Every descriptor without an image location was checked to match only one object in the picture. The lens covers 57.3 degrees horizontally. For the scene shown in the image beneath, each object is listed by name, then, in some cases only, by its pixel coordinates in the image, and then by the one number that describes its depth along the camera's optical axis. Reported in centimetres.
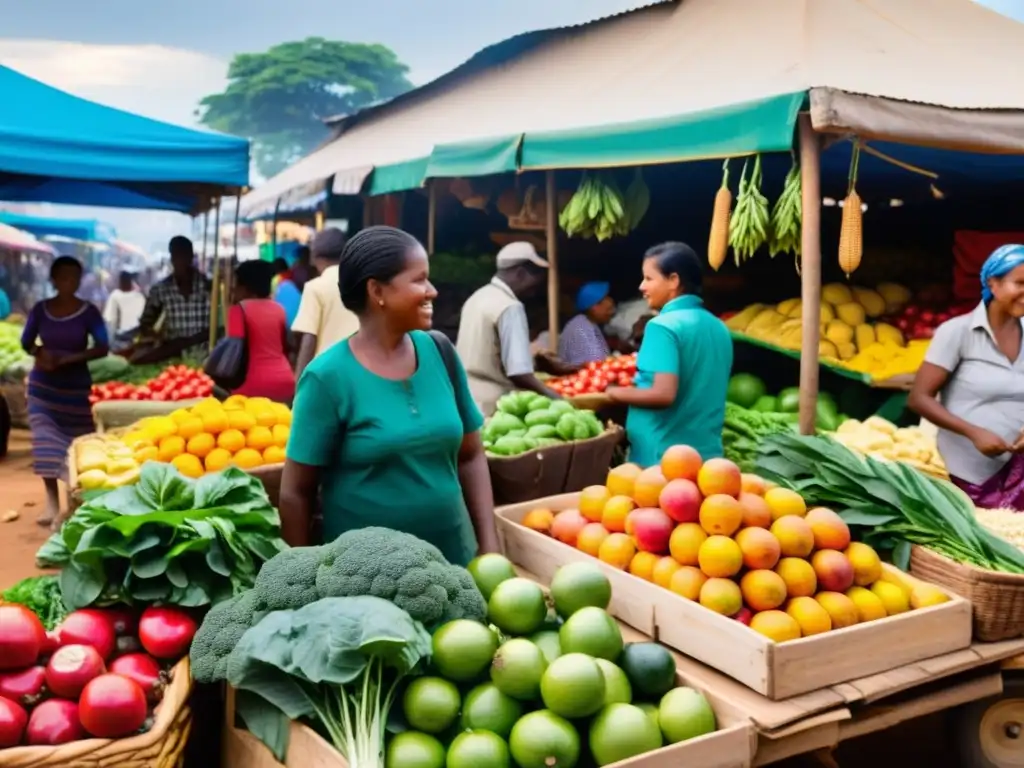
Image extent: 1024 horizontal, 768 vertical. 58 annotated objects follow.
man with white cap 496
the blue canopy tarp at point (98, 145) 600
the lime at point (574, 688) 200
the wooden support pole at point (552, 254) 691
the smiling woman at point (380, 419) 262
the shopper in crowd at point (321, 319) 533
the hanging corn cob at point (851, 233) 437
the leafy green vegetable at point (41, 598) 257
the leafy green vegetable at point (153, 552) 234
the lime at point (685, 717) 214
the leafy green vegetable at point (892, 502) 301
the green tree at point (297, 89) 5591
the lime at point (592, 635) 223
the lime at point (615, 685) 215
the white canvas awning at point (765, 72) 472
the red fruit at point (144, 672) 214
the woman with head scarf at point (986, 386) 382
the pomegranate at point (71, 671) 204
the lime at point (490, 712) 202
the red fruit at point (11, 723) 193
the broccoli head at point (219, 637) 209
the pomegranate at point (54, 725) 196
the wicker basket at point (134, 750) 186
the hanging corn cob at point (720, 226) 477
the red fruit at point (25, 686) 201
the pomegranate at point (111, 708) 195
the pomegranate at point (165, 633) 226
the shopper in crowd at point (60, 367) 649
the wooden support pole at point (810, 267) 438
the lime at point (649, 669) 226
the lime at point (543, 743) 194
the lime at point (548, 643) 224
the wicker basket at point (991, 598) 275
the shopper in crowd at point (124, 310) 1386
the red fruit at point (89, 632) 221
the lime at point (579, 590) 244
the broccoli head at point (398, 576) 211
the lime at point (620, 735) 200
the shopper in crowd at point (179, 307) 763
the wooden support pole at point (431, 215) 869
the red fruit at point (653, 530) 285
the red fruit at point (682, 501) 279
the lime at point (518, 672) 206
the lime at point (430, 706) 198
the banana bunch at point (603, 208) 658
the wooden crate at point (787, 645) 238
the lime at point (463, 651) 206
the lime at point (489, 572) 248
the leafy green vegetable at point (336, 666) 189
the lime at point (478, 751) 188
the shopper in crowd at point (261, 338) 558
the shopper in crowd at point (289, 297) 853
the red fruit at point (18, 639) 203
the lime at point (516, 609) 231
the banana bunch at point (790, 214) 460
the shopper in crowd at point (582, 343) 662
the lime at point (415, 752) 189
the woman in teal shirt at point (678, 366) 397
